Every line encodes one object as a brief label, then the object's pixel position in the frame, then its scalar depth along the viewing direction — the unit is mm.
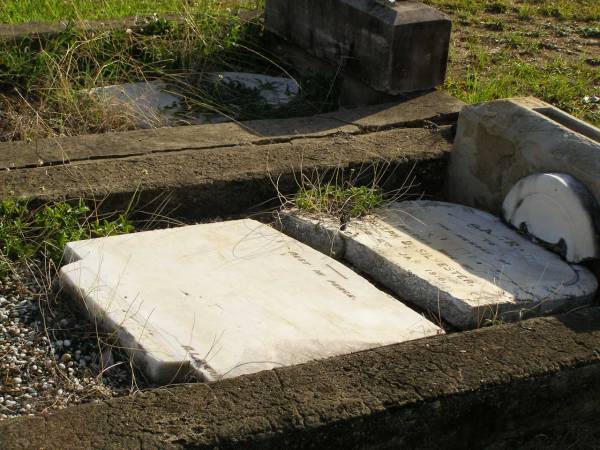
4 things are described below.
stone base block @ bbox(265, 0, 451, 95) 5117
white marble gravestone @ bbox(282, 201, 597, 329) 3682
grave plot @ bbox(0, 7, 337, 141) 5184
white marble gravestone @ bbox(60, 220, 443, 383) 3256
